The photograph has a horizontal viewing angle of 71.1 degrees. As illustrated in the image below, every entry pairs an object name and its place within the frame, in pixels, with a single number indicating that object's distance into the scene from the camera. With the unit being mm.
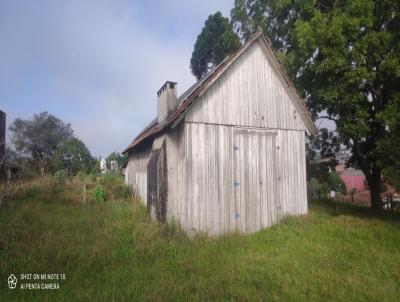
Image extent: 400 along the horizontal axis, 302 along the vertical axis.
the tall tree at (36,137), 39969
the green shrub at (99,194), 13812
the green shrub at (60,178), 16641
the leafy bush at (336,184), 31453
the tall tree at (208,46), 26044
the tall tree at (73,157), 30667
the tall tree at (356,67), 10297
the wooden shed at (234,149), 8641
